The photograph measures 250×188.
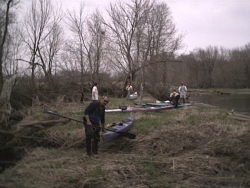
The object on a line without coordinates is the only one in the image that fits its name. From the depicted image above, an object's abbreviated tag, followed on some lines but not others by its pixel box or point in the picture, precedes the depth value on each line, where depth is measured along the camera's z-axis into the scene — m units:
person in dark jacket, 6.48
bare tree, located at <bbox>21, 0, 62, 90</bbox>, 21.12
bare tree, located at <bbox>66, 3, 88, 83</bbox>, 24.99
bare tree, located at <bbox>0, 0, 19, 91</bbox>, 17.66
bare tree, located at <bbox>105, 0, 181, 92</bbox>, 23.94
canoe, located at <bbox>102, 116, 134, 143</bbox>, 7.20
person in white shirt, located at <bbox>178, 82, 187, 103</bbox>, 16.48
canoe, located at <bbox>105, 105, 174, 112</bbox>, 12.59
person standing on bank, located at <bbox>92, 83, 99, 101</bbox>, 13.66
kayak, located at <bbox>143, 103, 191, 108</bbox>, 14.64
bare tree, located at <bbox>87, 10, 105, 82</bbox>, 24.91
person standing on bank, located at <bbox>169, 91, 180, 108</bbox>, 14.21
